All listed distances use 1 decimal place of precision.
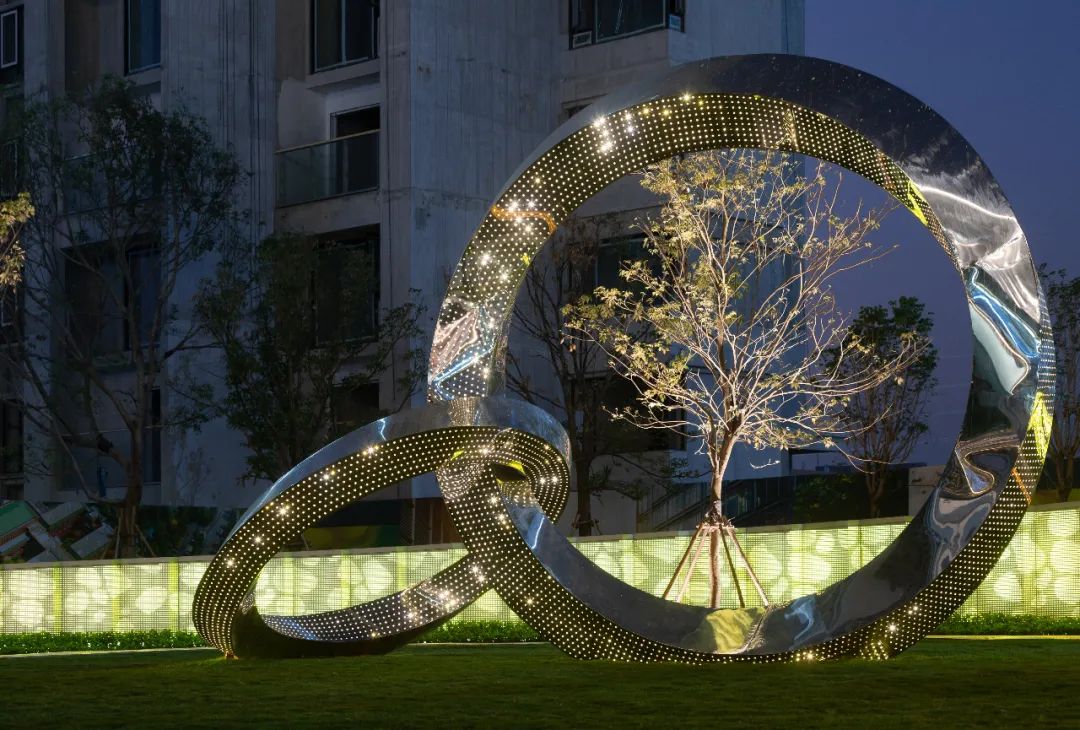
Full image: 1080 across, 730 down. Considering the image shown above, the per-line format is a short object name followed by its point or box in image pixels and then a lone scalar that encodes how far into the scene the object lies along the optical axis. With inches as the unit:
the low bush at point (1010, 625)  781.9
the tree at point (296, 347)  1312.7
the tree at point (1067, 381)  1379.2
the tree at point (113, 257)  1366.9
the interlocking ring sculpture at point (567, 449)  513.7
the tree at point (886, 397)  1402.6
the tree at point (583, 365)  1295.5
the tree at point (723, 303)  901.2
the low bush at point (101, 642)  932.6
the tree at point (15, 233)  1051.9
